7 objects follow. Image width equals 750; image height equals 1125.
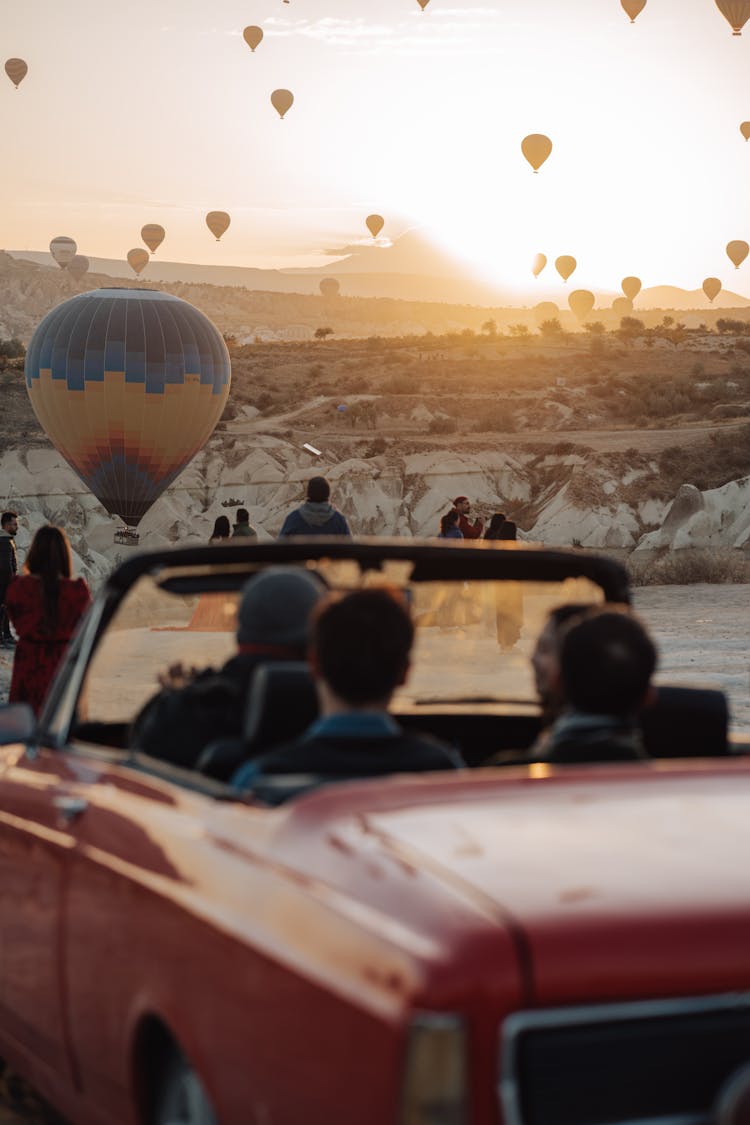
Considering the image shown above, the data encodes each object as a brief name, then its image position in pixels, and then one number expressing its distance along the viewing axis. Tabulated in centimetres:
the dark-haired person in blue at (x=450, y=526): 2258
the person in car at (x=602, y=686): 357
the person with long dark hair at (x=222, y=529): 2491
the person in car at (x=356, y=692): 346
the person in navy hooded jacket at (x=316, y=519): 1505
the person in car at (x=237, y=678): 429
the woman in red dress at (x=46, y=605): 996
